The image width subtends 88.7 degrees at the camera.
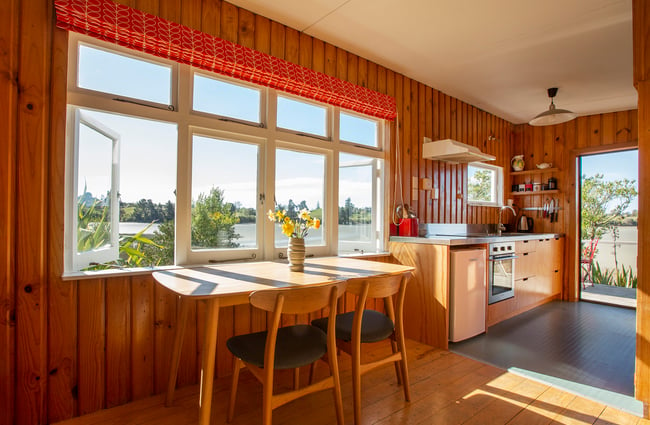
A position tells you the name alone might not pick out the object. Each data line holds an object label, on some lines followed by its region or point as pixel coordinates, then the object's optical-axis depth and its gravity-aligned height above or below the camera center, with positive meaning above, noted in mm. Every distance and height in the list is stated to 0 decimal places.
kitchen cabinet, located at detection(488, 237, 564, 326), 3557 -749
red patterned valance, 1758 +1035
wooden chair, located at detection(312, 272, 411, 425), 1735 -660
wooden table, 1446 -348
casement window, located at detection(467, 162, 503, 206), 4516 +455
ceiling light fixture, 3338 +1026
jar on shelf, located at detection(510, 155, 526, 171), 5059 +820
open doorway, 4418 -132
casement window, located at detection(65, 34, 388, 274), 1915 +346
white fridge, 2824 -681
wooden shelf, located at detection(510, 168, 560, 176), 4769 +664
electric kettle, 4997 -112
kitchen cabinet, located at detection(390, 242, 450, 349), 2791 -691
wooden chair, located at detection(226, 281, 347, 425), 1447 -657
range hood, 3420 +682
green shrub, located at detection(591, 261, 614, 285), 4730 -834
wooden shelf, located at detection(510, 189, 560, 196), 4805 +356
